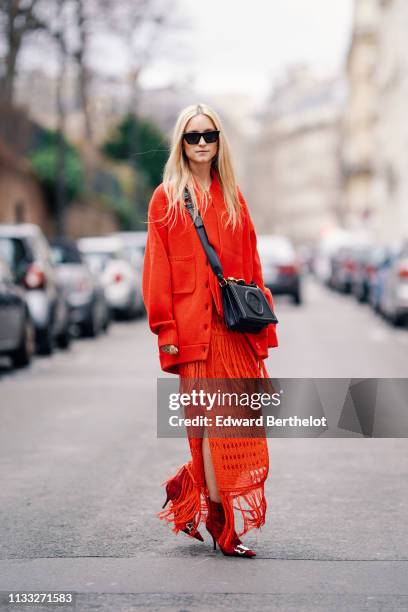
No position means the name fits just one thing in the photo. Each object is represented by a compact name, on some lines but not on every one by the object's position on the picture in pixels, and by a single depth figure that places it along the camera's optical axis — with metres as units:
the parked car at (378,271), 26.87
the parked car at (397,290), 23.09
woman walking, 5.52
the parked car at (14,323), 14.41
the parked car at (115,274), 25.97
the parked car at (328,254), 48.41
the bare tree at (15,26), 34.31
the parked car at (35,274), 16.69
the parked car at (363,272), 32.84
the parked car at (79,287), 20.59
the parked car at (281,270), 31.94
